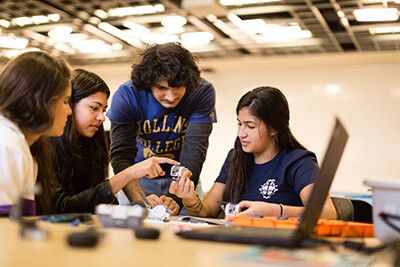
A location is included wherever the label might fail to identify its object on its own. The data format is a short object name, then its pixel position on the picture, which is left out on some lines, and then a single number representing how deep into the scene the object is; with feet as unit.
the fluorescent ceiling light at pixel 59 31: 16.37
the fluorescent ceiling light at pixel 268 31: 15.20
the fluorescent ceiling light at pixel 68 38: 17.22
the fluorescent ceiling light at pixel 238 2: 13.21
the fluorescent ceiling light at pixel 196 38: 16.76
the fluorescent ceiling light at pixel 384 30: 15.38
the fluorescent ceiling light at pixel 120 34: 16.02
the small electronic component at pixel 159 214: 5.83
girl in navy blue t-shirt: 7.11
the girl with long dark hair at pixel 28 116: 4.81
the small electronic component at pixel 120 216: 4.23
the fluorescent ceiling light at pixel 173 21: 14.84
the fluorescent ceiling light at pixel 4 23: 15.96
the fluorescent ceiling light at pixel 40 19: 15.51
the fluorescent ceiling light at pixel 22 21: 15.77
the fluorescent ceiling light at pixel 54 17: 15.19
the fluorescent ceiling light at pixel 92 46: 18.12
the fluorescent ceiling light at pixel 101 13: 14.69
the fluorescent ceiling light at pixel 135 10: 14.12
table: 2.87
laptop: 3.51
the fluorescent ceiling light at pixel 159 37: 16.67
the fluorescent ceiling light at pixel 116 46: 18.35
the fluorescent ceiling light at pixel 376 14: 13.73
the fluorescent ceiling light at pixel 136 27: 15.58
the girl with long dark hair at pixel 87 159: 6.84
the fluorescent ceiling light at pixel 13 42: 17.90
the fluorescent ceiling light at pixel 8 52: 19.11
